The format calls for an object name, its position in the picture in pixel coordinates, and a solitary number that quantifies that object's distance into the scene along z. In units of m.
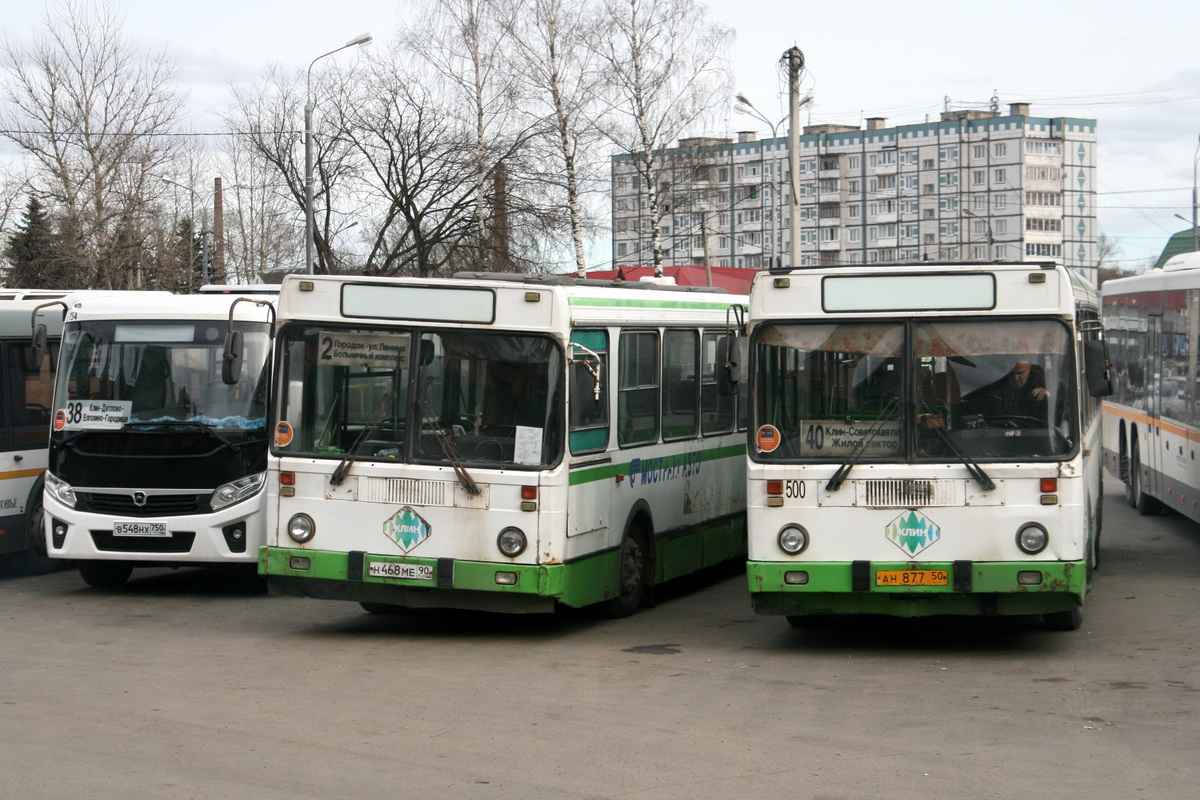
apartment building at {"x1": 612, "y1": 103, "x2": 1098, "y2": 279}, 115.88
